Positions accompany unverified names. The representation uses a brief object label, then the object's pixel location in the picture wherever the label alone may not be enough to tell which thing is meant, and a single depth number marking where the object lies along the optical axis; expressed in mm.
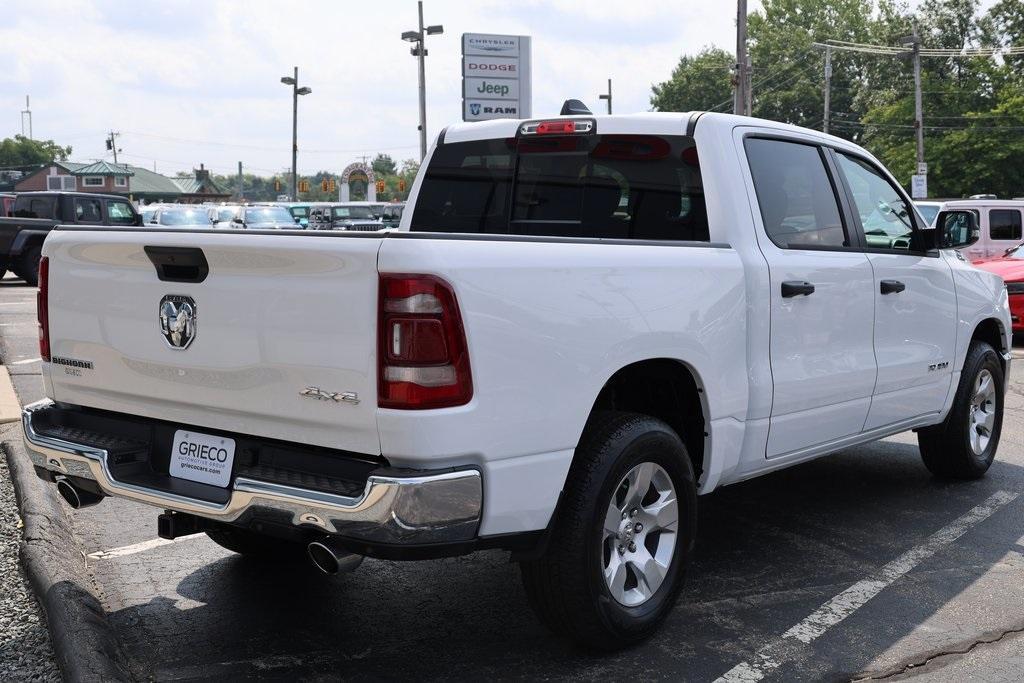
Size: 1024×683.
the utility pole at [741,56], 27469
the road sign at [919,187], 34281
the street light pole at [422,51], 36875
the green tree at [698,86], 82375
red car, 13523
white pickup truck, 3242
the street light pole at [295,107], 55997
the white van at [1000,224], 18969
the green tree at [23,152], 139625
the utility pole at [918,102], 39088
